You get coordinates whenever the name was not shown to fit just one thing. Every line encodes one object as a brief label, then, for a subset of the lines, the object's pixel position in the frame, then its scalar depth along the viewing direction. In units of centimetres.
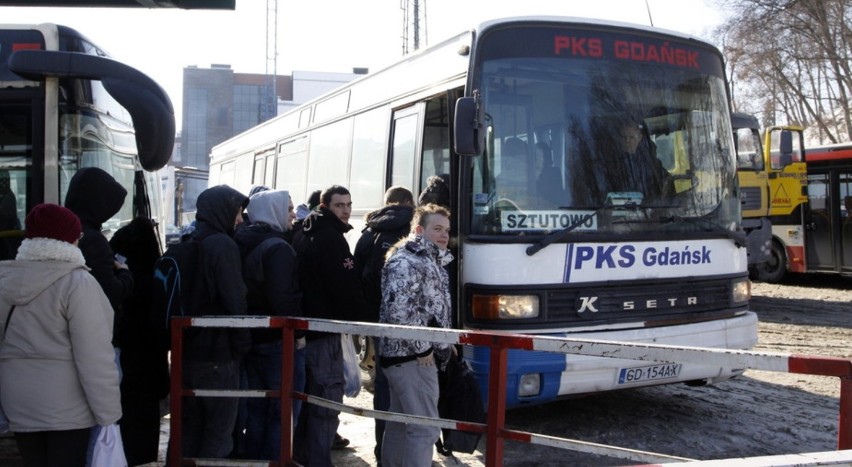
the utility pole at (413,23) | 3459
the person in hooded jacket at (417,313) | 430
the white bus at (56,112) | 452
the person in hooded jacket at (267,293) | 483
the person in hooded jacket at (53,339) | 353
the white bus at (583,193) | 556
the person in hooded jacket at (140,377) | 473
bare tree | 2866
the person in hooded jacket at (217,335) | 460
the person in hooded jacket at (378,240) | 548
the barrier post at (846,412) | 264
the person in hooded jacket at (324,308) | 491
